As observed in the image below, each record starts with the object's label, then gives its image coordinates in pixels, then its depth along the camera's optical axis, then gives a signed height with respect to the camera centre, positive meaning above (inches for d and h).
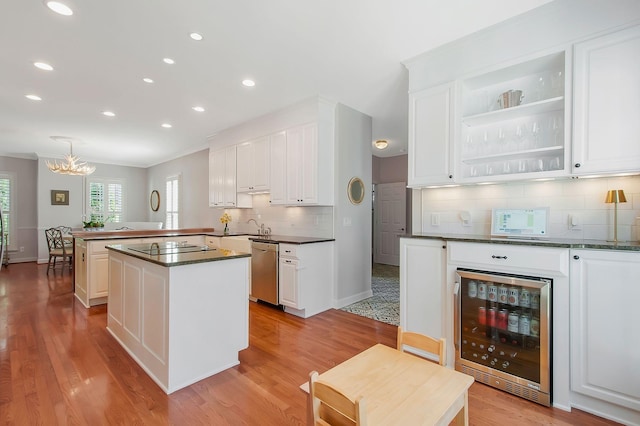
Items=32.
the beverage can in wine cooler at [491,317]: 91.4 -30.9
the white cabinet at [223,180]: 217.0 +23.9
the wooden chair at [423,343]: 55.6 -24.9
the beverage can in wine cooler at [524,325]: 85.5 -31.1
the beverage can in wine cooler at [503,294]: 89.1 -23.4
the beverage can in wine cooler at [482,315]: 93.0 -30.9
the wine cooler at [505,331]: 82.4 -34.1
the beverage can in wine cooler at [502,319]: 89.0 -30.7
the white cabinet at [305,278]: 150.9 -33.2
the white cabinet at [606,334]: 72.9 -29.5
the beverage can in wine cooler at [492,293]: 91.1 -23.6
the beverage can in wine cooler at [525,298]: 85.4 -23.6
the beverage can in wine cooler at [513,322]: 87.4 -30.8
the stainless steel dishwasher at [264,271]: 161.8 -32.4
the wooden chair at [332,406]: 34.6 -23.7
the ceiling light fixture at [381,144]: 247.3 +56.8
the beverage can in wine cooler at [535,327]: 83.6 -31.0
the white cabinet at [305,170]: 160.6 +22.7
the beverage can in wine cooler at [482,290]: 93.0 -23.2
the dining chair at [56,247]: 250.4 -31.4
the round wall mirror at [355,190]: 176.1 +13.2
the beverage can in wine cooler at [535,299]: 83.4 -23.3
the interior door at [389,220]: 297.0 -7.1
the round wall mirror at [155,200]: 352.9 +13.5
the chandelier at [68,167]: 253.3 +37.1
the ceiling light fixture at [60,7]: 89.9 +60.8
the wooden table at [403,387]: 39.3 -25.5
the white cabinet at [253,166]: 190.4 +30.3
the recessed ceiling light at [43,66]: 125.2 +60.1
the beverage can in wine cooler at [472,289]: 94.6 -23.5
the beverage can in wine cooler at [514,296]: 87.4 -23.4
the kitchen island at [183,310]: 88.4 -31.2
